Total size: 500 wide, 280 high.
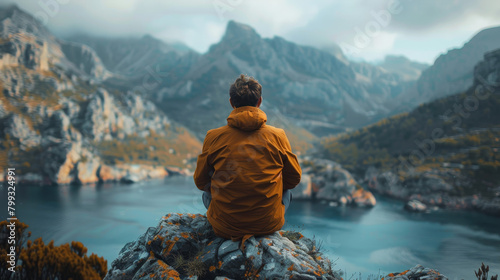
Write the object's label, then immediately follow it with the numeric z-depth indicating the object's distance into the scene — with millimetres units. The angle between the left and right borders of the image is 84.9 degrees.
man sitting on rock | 3172
